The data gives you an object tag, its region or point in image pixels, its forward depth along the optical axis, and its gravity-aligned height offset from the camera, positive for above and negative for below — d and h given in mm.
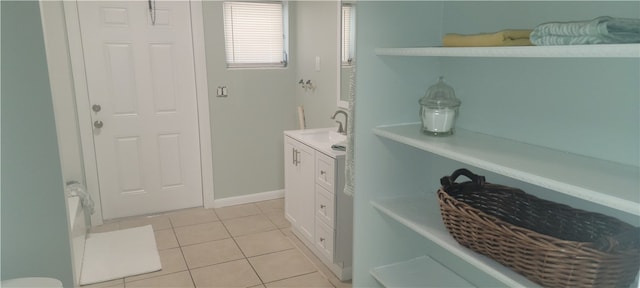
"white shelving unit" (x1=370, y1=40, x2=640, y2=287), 1000 -290
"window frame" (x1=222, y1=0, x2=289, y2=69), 3809 +145
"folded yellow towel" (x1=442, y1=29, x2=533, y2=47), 1253 +66
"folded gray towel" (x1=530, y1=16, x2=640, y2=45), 998 +68
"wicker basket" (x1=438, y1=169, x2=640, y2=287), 1066 -479
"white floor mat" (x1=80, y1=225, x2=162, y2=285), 2885 -1354
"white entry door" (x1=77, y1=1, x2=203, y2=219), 3469 -321
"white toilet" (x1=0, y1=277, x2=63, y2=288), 1901 -949
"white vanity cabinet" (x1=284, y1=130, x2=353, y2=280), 2697 -908
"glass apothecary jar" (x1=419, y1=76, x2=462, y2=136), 1598 -187
